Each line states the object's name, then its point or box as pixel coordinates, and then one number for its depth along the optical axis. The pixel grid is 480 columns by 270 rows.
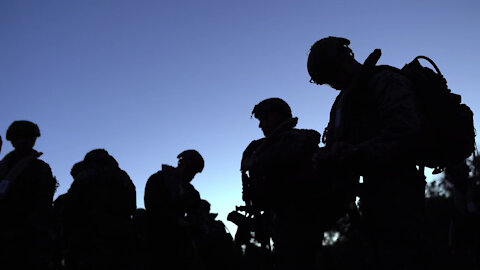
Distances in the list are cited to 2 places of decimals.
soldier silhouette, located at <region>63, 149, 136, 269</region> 5.54
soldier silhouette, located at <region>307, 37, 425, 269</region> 2.34
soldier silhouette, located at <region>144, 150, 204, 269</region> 6.23
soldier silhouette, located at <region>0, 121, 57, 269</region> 4.28
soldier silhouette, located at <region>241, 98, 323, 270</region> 3.56
